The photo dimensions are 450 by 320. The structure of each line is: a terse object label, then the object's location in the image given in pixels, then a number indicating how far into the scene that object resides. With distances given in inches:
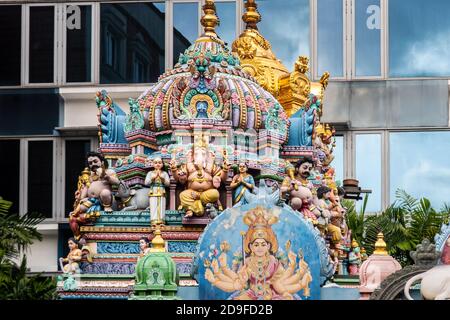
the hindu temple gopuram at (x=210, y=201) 1556.3
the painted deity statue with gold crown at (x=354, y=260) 1870.1
